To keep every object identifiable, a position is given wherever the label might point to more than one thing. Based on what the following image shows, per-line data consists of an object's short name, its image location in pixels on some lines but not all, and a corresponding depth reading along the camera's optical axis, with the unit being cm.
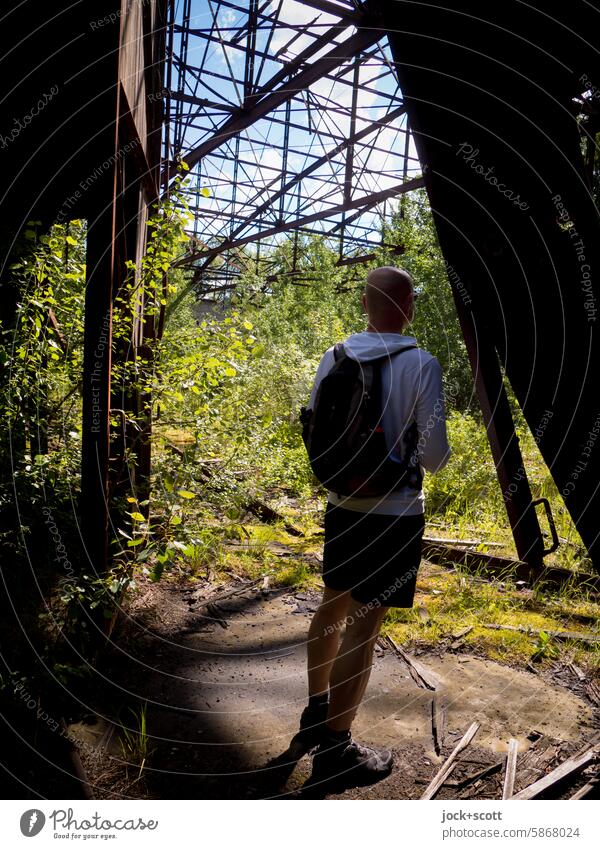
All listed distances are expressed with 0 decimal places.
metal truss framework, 877
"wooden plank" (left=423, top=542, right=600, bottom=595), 519
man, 254
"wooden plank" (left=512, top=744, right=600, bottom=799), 270
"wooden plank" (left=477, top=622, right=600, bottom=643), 425
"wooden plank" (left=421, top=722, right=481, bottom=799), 278
